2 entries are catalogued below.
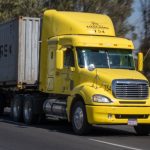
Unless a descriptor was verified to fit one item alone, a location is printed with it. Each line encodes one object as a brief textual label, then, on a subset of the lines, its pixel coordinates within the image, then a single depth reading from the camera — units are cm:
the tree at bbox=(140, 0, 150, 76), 3769
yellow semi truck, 1780
